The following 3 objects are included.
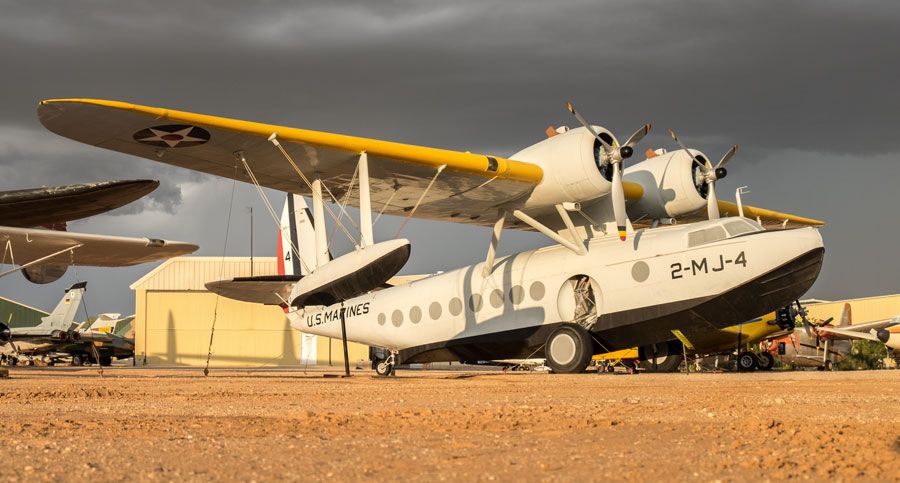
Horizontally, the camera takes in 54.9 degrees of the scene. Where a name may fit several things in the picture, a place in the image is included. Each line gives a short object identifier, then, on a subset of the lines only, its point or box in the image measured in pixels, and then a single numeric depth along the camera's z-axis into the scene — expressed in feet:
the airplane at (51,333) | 148.46
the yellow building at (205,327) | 156.87
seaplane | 49.47
